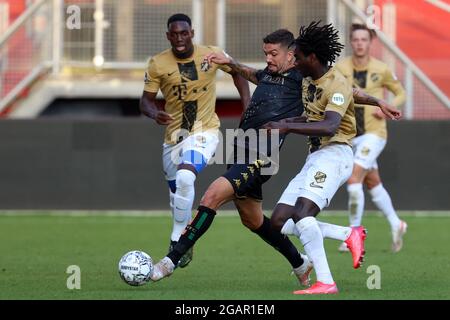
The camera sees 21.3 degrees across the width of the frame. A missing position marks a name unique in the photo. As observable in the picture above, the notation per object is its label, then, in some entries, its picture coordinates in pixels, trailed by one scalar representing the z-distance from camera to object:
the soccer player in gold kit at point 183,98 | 11.68
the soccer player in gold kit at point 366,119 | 14.61
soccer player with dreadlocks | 9.54
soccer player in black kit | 10.30
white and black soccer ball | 9.74
